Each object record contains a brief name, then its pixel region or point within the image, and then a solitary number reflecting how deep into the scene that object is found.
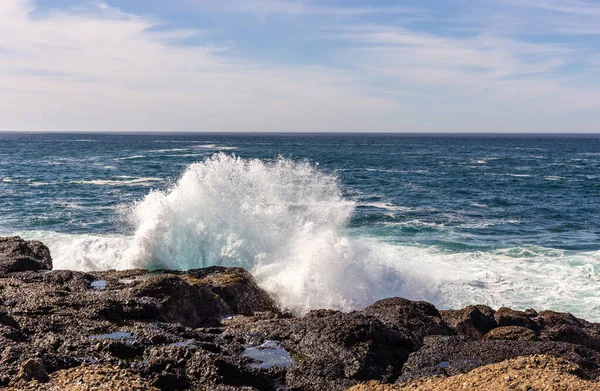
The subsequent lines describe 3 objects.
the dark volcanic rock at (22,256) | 12.37
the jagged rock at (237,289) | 11.90
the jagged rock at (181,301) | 9.90
